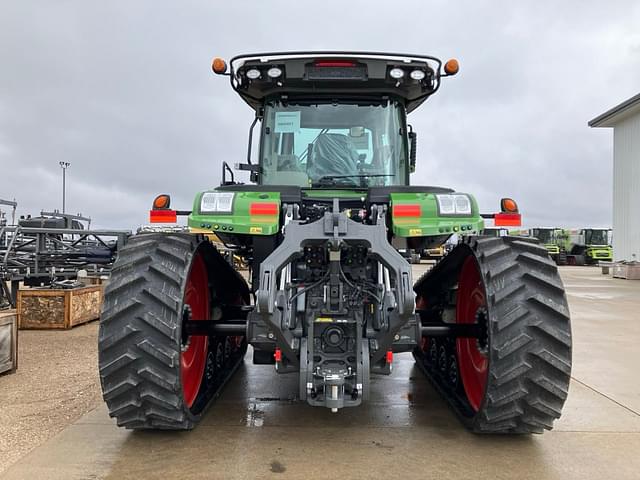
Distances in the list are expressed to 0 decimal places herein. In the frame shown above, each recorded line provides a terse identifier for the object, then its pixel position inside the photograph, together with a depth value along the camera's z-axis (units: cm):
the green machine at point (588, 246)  3875
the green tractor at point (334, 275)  322
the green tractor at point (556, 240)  3884
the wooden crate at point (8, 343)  533
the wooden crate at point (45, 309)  826
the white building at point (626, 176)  2389
